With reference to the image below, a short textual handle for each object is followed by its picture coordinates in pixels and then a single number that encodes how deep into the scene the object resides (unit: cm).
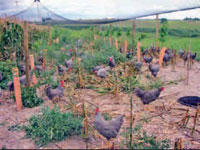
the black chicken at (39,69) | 882
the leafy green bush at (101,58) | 952
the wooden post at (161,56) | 1055
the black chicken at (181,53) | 1247
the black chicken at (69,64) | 940
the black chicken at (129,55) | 1124
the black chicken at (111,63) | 911
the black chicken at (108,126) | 406
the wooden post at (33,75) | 761
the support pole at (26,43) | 620
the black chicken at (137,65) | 943
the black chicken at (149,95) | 590
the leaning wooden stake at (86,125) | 399
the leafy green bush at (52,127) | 432
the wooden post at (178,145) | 355
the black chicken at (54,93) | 622
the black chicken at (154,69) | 877
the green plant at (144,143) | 387
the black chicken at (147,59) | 1076
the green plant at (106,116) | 520
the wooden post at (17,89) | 589
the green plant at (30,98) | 622
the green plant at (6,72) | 770
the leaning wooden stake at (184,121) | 501
